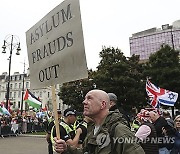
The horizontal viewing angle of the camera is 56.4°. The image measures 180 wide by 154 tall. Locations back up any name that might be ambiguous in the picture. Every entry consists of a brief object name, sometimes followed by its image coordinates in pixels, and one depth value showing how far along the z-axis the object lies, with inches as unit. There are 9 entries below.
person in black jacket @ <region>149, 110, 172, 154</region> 121.2
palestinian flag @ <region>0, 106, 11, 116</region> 495.9
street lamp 506.4
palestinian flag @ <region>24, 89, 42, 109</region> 520.9
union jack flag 345.1
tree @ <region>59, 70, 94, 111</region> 1004.9
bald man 55.7
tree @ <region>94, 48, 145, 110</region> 805.1
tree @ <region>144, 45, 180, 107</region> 776.8
